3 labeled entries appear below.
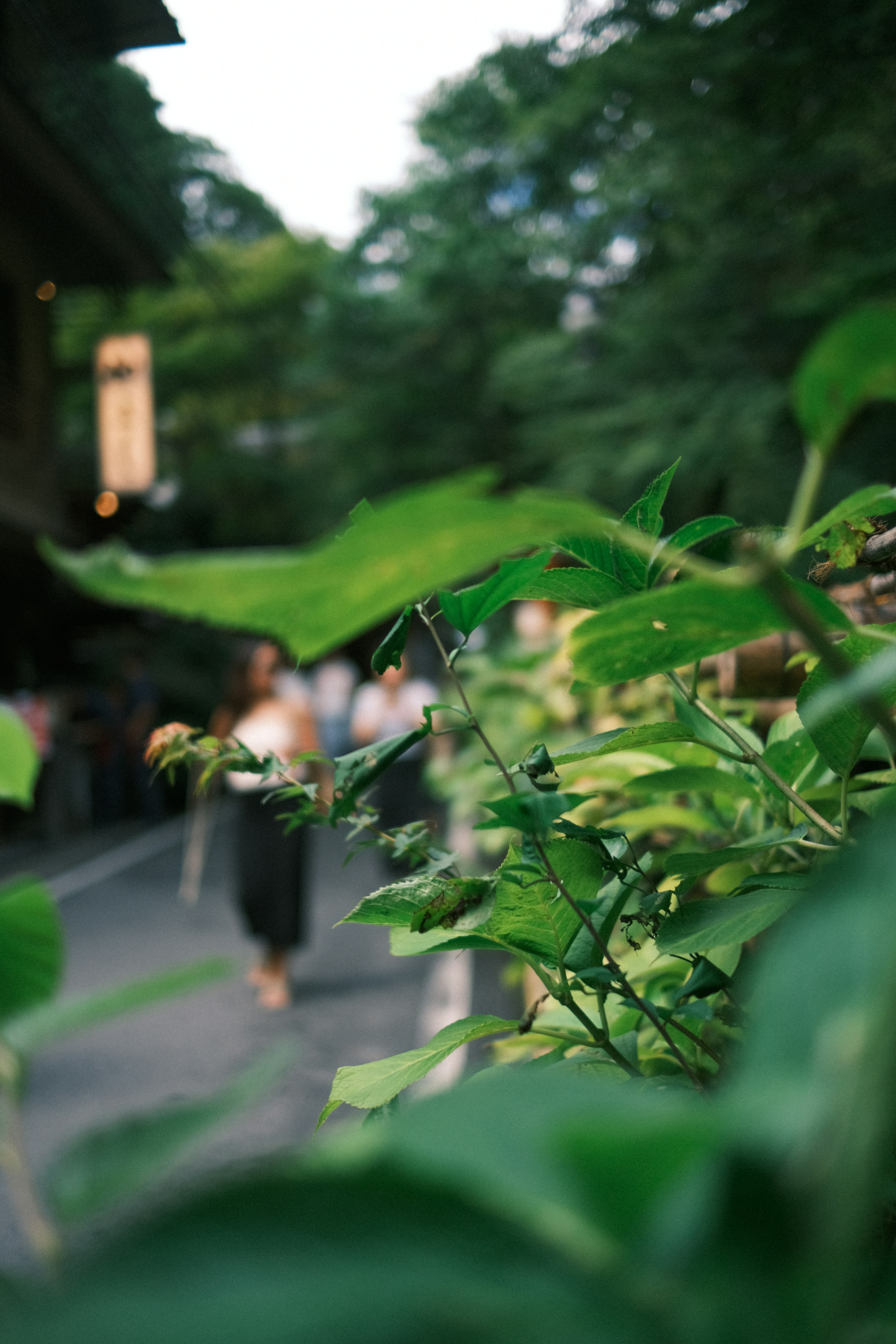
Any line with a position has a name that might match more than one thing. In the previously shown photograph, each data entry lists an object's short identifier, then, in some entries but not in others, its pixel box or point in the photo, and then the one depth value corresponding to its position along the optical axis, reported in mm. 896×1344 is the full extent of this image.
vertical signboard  9461
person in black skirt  4137
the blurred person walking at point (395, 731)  5551
